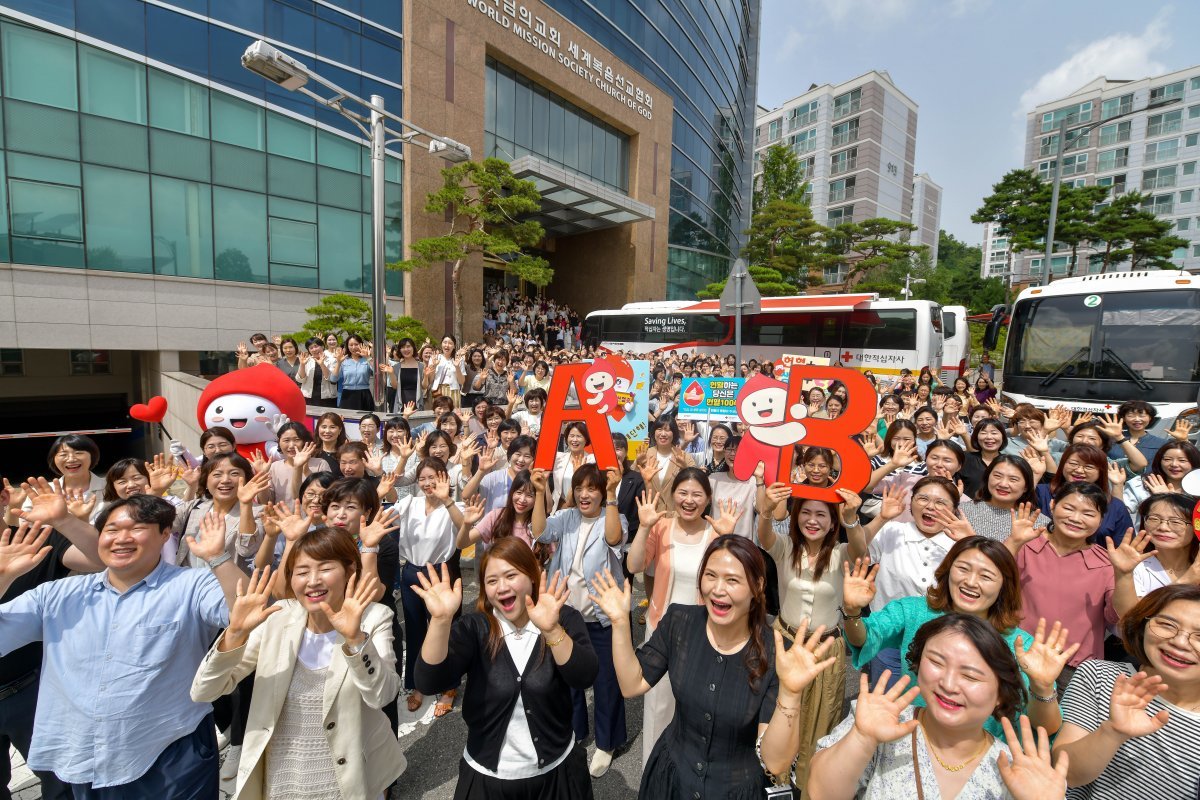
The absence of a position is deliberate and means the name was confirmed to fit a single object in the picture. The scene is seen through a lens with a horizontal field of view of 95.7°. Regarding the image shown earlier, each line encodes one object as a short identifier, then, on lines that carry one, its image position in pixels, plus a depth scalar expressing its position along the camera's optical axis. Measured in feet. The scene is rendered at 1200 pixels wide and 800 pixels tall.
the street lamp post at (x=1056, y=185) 44.58
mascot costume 16.51
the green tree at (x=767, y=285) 89.40
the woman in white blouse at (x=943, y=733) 5.36
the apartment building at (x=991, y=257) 236.84
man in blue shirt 6.96
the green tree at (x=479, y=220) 57.82
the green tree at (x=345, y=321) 45.14
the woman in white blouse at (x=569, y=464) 15.53
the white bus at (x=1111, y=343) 23.99
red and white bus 56.18
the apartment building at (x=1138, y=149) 129.29
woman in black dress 6.18
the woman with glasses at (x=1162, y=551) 8.54
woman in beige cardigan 6.91
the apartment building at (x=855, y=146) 162.91
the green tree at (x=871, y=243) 100.73
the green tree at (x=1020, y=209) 86.33
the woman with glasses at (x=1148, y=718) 5.68
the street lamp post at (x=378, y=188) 26.58
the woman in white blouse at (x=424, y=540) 12.26
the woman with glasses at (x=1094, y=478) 11.29
